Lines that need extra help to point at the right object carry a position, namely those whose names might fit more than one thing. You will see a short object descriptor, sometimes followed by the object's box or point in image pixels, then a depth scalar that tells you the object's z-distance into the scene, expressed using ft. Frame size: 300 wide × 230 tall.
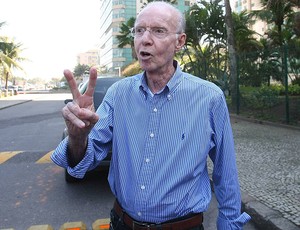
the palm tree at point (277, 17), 74.64
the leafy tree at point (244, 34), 72.70
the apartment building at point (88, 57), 556.92
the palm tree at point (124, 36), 95.86
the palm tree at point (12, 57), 113.29
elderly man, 5.76
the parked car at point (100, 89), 18.62
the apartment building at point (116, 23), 304.50
